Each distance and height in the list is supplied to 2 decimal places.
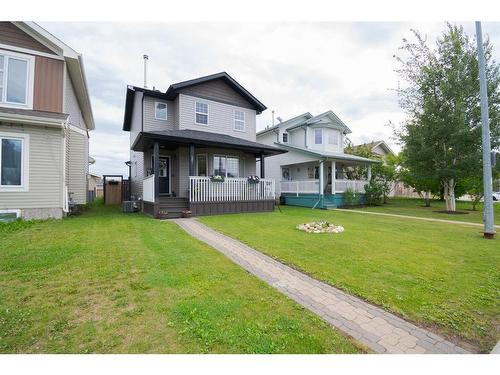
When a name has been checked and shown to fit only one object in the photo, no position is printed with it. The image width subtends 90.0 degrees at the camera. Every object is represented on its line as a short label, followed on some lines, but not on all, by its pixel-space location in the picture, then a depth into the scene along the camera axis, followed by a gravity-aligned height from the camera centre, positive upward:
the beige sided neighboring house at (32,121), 8.86 +2.55
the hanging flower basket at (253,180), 13.29 +0.58
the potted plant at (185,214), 11.19 -1.01
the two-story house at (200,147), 11.89 +2.38
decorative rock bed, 7.97 -1.23
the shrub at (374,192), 18.89 -0.16
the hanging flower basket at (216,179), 12.15 +0.60
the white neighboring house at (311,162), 17.84 +2.19
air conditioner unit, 13.48 -0.77
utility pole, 7.24 +0.99
